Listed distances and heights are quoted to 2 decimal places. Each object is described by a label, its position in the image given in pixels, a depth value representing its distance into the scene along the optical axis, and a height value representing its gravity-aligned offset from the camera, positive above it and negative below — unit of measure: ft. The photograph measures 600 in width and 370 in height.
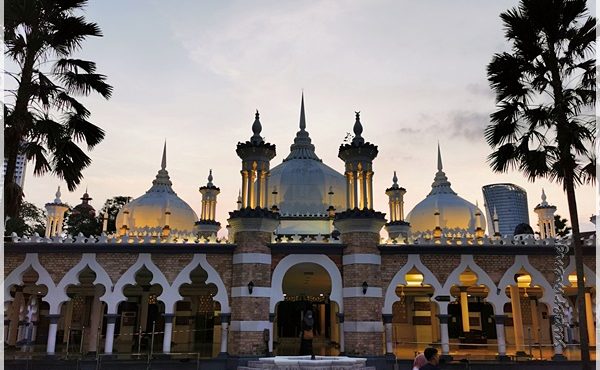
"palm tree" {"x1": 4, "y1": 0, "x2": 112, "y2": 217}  38.78 +18.14
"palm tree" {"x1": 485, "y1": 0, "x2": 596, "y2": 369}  44.83 +20.82
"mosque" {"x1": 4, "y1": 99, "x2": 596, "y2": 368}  57.93 +5.61
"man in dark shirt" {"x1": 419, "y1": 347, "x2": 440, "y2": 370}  22.95 -1.80
